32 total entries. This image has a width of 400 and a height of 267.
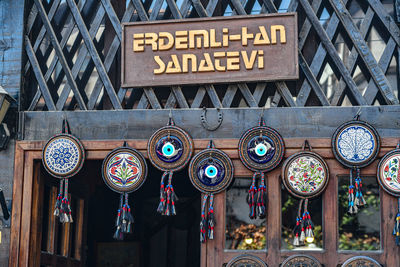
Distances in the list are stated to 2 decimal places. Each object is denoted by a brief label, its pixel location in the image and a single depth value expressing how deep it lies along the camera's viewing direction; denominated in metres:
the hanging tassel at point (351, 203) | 7.04
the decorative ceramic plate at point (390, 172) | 7.12
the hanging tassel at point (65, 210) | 7.54
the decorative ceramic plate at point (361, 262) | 6.98
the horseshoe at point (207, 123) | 7.49
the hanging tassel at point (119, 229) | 7.41
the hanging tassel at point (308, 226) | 7.10
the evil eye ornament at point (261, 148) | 7.31
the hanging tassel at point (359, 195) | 7.05
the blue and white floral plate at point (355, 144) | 7.18
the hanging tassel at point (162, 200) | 7.32
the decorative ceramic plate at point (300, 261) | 7.08
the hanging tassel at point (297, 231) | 7.16
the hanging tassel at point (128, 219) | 7.43
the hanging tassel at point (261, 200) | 7.16
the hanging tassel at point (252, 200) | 7.18
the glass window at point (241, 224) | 7.30
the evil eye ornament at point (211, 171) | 7.37
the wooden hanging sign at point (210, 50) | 7.54
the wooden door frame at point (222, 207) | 7.12
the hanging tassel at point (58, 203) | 7.51
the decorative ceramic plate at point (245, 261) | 7.17
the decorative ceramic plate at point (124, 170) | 7.55
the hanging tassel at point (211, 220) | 7.27
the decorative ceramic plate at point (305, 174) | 7.21
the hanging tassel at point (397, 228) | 6.97
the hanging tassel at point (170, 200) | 7.32
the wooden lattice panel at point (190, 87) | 7.52
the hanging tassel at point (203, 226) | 7.24
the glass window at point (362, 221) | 7.14
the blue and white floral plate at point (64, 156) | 7.63
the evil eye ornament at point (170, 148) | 7.47
